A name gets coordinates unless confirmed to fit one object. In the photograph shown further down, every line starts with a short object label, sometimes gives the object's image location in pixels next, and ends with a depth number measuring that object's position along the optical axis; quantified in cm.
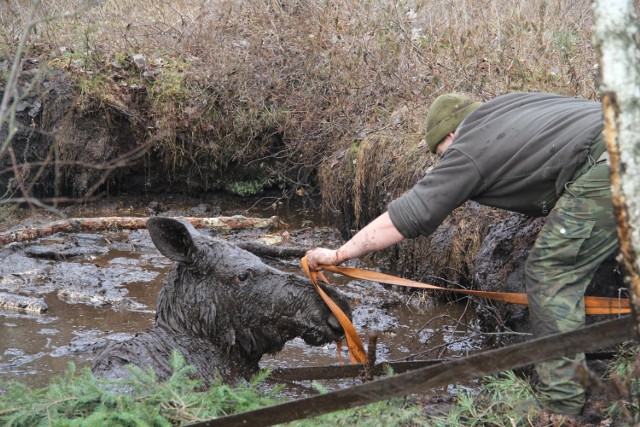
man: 430
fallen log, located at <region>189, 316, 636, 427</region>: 260
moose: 484
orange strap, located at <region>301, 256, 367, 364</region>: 471
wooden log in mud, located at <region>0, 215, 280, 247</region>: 1099
